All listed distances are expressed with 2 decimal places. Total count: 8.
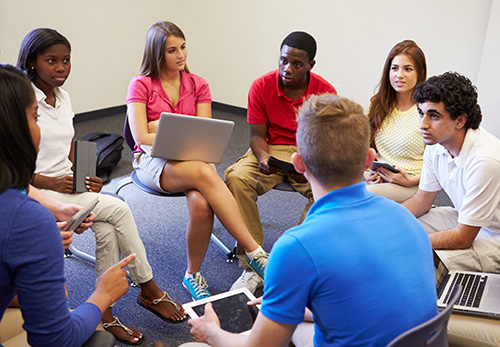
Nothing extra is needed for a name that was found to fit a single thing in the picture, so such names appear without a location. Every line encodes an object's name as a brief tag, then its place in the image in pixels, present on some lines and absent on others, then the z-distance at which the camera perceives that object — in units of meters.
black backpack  3.71
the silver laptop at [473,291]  1.67
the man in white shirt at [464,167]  1.94
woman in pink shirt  2.38
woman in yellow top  2.52
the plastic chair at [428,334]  0.98
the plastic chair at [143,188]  2.52
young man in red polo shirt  2.60
